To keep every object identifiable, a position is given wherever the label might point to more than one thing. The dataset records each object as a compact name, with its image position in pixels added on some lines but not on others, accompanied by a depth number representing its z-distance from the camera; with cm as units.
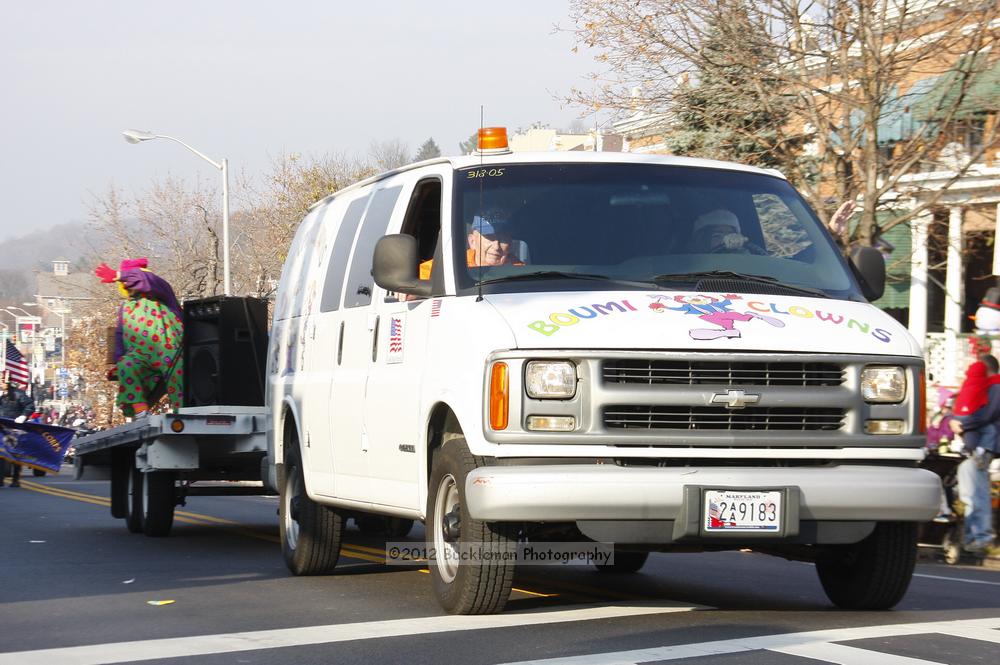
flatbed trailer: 1309
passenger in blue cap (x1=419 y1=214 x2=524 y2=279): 788
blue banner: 2552
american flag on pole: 3816
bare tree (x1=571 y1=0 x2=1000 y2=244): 1864
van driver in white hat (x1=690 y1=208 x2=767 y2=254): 817
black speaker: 1380
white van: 700
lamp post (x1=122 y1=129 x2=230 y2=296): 3775
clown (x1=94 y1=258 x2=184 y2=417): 1464
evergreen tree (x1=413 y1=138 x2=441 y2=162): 14730
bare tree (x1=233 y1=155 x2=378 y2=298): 4881
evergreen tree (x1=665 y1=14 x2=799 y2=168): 1961
